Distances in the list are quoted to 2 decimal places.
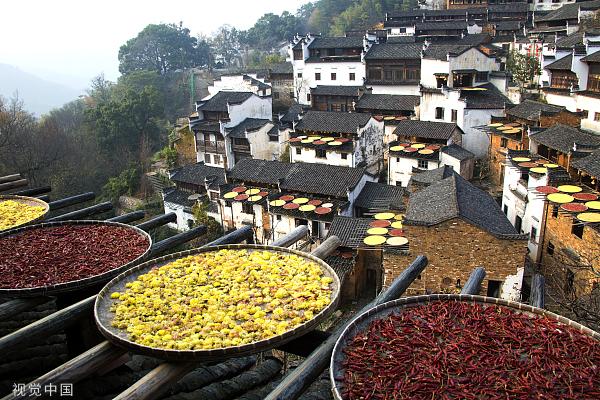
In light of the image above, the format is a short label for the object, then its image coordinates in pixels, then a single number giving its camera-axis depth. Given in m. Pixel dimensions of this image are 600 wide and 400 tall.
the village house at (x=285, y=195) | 26.09
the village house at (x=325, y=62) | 43.38
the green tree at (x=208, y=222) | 30.19
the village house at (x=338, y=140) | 32.16
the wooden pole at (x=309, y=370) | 4.46
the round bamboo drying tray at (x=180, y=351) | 4.50
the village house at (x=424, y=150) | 29.52
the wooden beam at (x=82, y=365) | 4.37
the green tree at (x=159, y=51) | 61.28
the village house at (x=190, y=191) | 31.90
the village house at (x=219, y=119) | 38.53
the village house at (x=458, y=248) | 16.44
